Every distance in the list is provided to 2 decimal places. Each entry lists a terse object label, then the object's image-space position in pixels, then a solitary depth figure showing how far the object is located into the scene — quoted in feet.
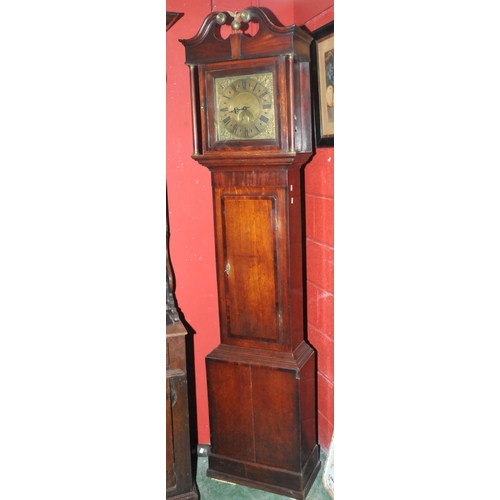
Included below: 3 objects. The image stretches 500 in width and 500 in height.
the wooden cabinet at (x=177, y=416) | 6.17
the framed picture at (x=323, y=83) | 6.09
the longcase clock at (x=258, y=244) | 5.86
